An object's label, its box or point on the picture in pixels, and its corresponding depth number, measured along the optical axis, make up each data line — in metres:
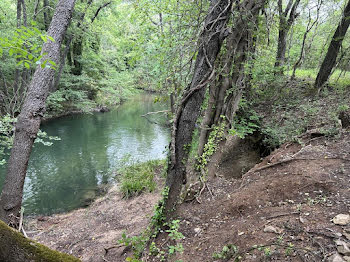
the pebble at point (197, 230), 3.21
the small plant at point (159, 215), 2.99
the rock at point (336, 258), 1.76
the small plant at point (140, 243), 2.86
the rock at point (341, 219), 2.21
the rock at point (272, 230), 2.41
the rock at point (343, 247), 1.83
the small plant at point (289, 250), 2.02
